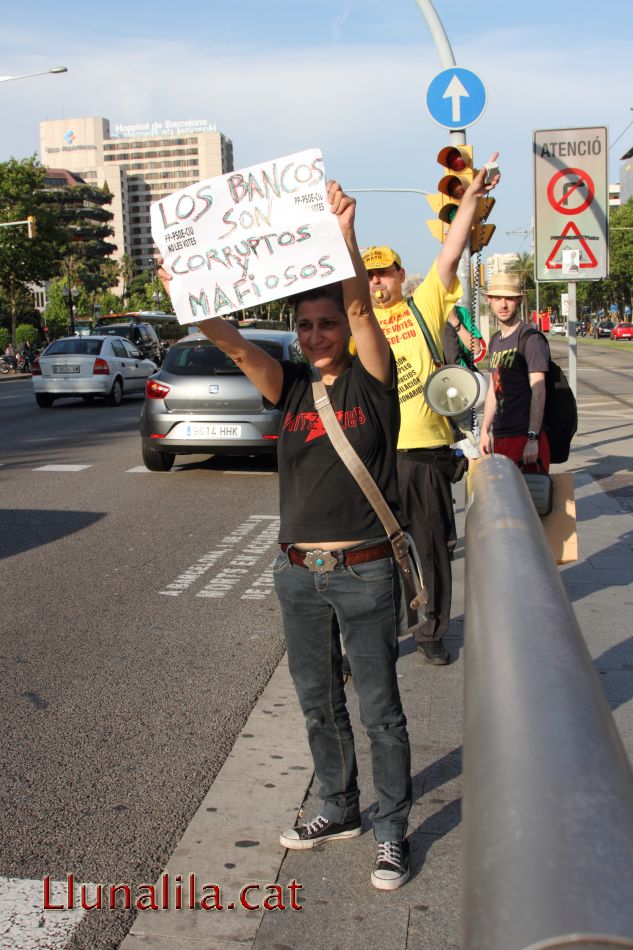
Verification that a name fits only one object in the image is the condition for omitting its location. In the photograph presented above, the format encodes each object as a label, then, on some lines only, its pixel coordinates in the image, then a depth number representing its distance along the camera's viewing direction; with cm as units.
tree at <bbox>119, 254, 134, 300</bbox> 14462
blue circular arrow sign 944
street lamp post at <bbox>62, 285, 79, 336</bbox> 6122
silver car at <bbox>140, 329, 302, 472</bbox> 1116
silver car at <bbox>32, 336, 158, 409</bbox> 2209
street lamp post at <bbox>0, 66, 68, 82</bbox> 3190
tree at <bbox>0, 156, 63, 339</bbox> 5119
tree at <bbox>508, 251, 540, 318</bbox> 12712
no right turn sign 927
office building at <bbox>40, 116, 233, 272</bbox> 19438
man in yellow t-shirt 461
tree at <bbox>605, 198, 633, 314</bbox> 8712
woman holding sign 297
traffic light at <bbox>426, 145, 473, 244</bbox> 525
